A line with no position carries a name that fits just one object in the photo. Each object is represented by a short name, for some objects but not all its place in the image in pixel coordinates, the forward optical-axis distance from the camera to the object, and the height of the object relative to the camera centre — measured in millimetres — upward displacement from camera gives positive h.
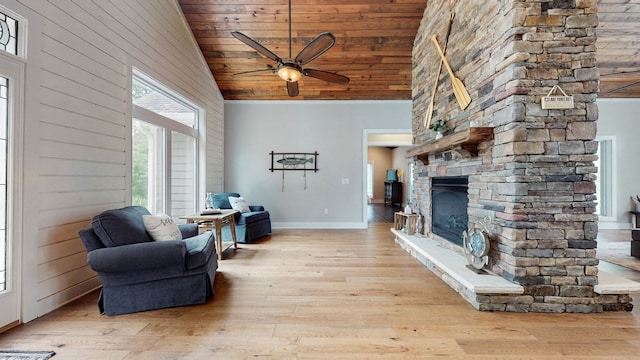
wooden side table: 3768 -595
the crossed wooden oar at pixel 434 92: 3478 +1327
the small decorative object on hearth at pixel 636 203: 5916 -455
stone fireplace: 2297 +156
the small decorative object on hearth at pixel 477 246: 2496 -631
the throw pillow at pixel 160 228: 2668 -479
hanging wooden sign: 2287 +705
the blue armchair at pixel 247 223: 4789 -780
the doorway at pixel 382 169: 8195 +597
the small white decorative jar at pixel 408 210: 4453 -472
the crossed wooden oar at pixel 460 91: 3043 +1099
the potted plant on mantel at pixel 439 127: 3439 +745
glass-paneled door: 2018 -66
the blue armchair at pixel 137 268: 2209 -747
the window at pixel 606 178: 6051 +114
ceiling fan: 2855 +1467
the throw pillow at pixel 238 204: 5152 -436
